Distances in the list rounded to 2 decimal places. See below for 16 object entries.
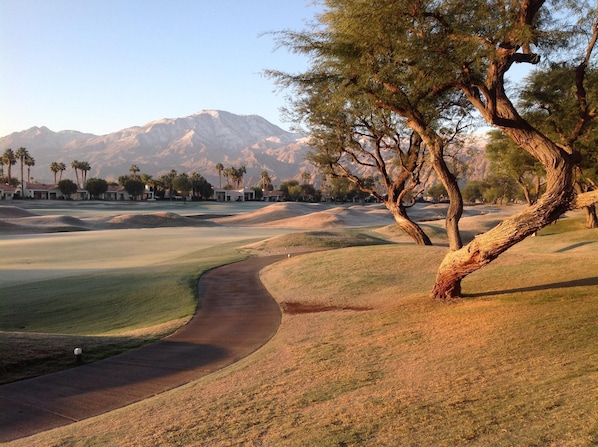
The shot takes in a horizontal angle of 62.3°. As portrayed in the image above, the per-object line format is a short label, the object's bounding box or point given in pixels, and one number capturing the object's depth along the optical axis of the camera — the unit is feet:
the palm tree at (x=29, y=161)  513.45
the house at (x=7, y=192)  447.75
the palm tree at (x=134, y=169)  610.24
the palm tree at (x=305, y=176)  617.86
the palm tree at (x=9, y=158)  490.81
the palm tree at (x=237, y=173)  638.94
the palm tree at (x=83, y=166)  578.66
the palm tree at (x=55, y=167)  561.47
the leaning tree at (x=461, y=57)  42.29
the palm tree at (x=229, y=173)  645.42
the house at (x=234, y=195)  615.16
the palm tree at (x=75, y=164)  561.76
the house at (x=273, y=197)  611.38
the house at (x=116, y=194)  565.29
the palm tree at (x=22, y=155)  512.75
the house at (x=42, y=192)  541.34
